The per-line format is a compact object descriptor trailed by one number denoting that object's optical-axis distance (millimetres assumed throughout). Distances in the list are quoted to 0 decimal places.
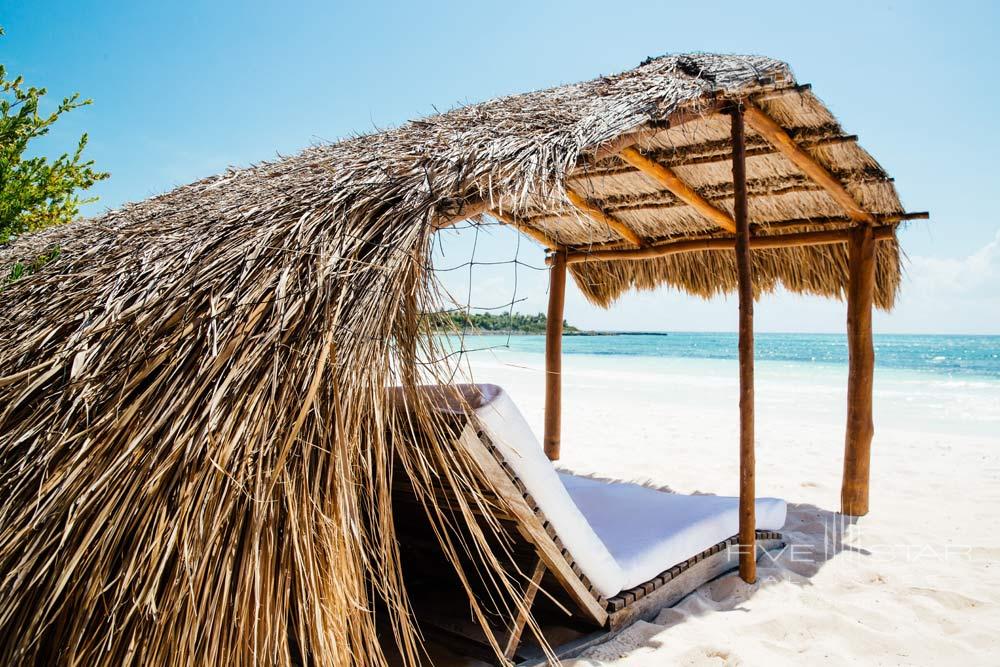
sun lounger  1664
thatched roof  1157
